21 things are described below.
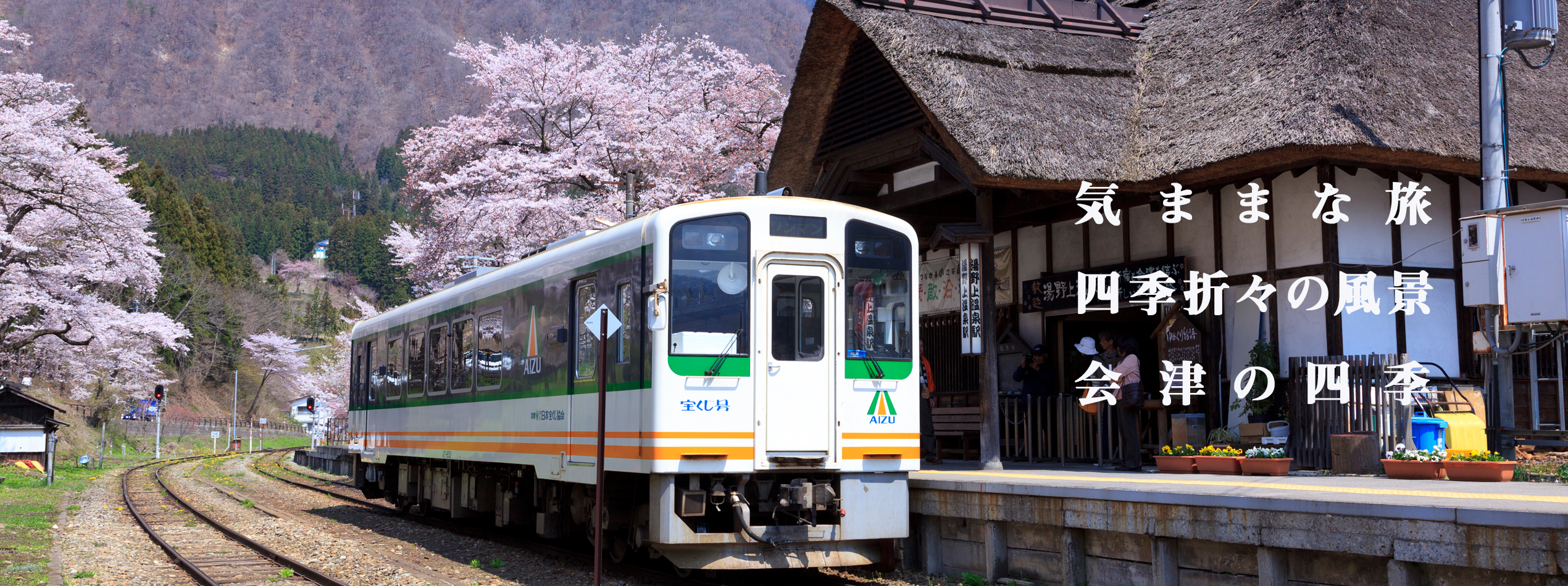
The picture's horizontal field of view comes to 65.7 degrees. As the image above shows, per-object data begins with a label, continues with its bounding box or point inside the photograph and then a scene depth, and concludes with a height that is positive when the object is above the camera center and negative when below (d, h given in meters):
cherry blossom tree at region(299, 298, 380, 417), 38.33 +0.23
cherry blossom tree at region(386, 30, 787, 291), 23.06 +4.82
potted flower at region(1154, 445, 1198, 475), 10.31 -0.68
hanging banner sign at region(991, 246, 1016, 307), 15.39 +1.35
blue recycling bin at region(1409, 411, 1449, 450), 9.91 -0.42
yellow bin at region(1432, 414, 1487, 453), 10.15 -0.46
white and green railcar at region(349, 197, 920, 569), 8.39 +0.00
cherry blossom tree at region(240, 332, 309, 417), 65.06 +1.50
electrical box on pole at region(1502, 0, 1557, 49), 9.64 +2.84
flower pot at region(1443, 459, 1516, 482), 8.52 -0.65
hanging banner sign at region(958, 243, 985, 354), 11.92 +0.82
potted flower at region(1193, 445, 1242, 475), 9.95 -0.66
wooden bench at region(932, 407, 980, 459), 14.18 -0.49
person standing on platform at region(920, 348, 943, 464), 12.75 -0.39
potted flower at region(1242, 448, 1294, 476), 9.66 -0.67
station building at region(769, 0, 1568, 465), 11.26 +2.28
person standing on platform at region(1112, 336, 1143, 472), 11.09 -0.23
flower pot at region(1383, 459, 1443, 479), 8.95 -0.67
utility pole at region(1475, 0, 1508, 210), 9.27 +1.97
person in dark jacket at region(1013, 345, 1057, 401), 13.61 +0.06
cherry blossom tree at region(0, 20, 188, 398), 25.30 +3.20
